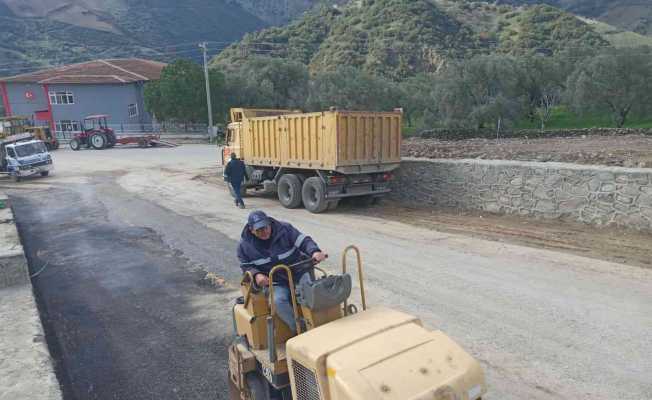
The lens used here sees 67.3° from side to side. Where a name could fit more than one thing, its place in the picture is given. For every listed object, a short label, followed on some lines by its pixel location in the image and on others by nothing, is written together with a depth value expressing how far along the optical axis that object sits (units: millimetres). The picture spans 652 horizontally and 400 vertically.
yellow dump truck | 12531
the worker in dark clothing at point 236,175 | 14273
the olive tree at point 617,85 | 32031
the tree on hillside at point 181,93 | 40062
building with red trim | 47688
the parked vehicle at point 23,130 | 32562
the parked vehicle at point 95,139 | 36094
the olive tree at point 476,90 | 36500
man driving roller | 4395
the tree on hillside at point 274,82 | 44719
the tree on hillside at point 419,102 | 39188
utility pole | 37059
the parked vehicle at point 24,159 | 21988
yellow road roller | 2930
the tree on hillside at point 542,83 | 37500
